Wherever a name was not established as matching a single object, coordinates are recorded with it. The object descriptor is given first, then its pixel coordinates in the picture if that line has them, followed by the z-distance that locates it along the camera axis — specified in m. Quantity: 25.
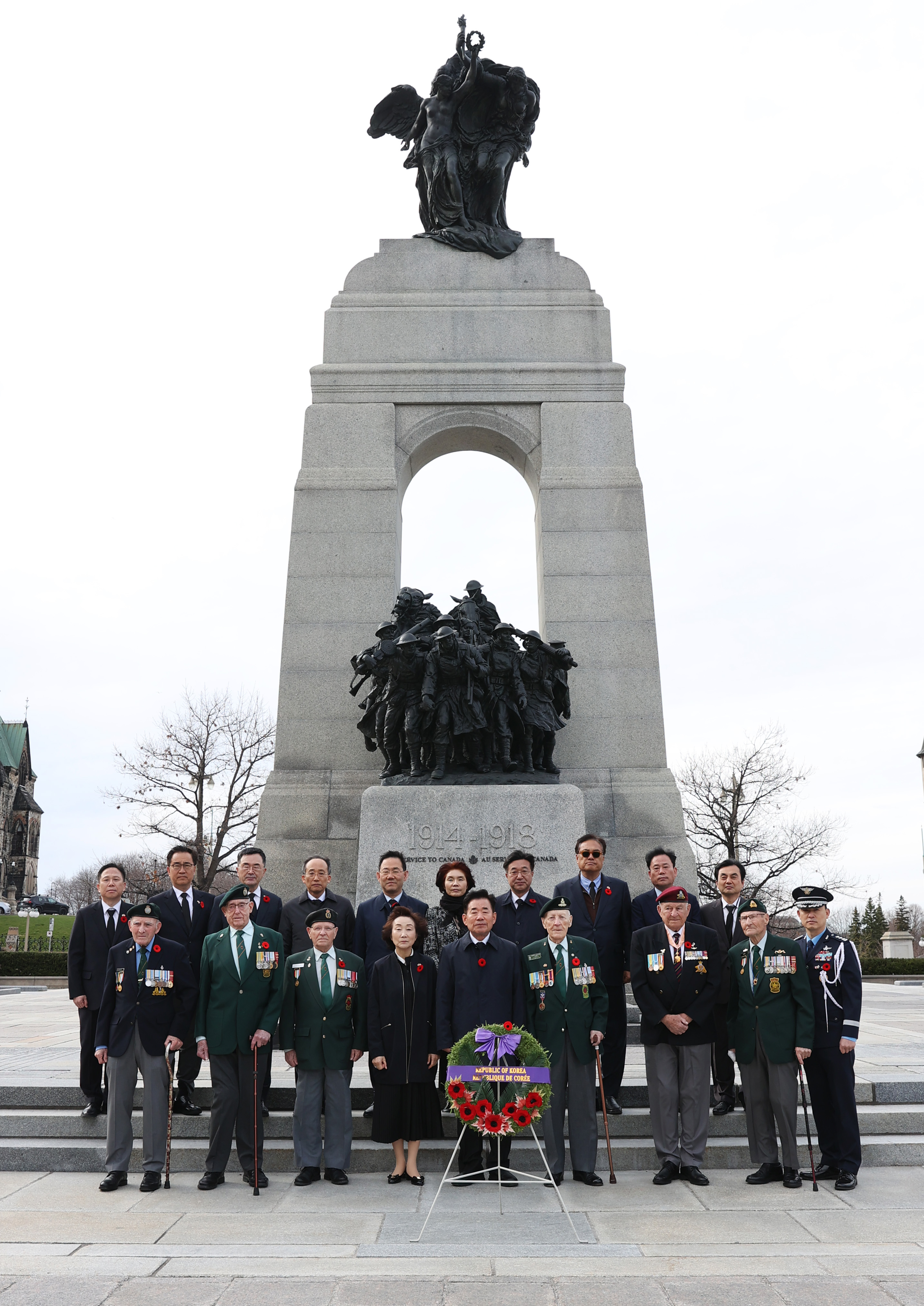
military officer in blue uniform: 6.74
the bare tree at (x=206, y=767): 39.81
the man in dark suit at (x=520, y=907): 7.96
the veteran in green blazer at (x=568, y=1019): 6.75
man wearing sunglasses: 8.09
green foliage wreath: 6.18
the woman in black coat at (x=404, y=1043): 6.80
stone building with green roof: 98.69
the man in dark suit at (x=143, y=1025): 6.78
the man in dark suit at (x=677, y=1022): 6.84
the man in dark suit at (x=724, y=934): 7.30
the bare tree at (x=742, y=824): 41.22
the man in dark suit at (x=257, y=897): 8.08
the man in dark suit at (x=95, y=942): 7.77
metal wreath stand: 6.06
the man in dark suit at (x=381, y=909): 7.92
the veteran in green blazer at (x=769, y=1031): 6.79
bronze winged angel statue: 15.70
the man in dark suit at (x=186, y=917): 7.69
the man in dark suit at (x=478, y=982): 6.91
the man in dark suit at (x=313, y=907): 8.04
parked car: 76.75
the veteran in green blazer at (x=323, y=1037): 6.84
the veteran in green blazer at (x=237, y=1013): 6.75
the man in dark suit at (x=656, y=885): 7.87
